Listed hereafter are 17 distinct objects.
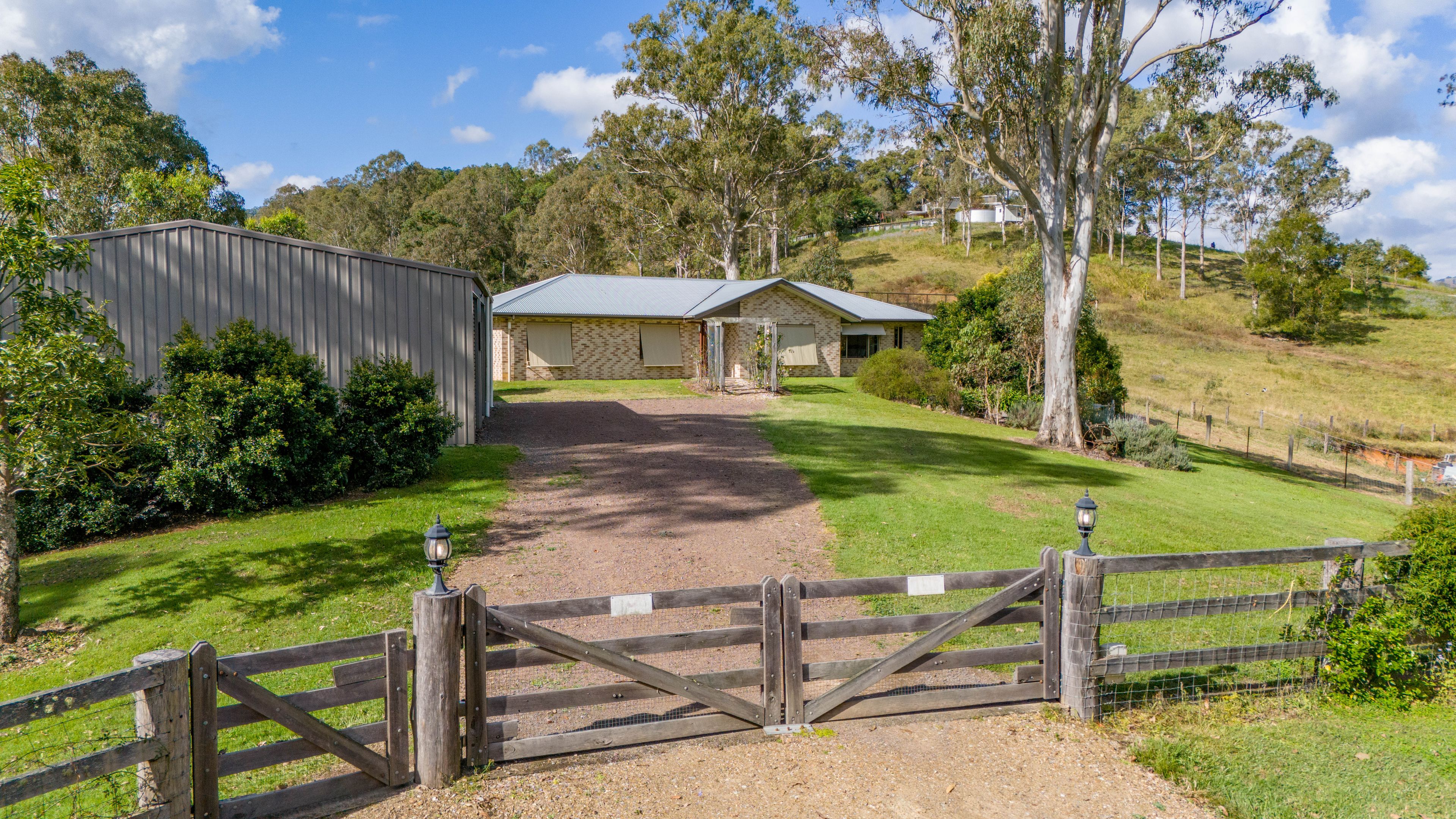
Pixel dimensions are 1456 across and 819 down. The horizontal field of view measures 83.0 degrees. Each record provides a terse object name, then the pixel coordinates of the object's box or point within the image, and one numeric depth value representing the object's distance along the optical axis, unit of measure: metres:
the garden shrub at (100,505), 9.15
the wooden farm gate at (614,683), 4.60
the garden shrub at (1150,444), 17.78
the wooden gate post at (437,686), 4.45
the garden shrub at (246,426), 9.64
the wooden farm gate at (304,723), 3.88
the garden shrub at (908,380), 23.39
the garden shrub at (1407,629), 5.79
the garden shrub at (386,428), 11.16
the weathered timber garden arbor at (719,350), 24.80
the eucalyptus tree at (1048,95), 17.72
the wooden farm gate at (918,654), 5.19
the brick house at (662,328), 29.41
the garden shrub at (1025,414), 21.08
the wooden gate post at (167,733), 3.68
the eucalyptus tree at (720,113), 39.38
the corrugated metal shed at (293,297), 12.58
